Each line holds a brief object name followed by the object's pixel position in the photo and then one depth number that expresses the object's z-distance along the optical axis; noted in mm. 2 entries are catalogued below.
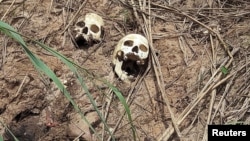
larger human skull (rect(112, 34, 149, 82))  2256
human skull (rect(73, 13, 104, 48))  2391
